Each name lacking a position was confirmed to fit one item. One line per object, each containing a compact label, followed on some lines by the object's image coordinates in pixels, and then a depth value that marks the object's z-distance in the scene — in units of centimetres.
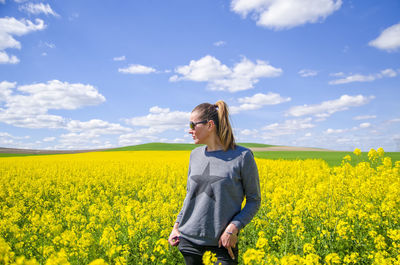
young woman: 193
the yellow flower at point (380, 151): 700
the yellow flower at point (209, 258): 183
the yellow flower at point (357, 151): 686
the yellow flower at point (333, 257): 266
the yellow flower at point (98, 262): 146
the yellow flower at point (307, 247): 302
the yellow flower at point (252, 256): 196
